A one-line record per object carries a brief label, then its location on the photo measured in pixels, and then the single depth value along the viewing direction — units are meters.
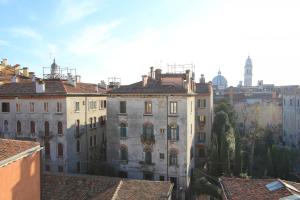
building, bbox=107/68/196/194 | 31.05
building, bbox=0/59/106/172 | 33.12
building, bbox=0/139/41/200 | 13.09
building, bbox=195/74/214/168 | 42.50
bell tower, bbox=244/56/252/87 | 141.62
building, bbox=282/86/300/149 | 51.84
